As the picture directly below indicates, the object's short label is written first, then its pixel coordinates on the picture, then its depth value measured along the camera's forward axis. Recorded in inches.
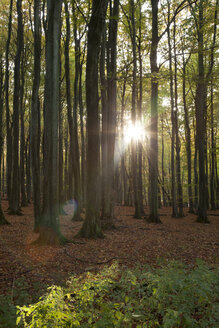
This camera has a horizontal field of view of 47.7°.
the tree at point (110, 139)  458.0
